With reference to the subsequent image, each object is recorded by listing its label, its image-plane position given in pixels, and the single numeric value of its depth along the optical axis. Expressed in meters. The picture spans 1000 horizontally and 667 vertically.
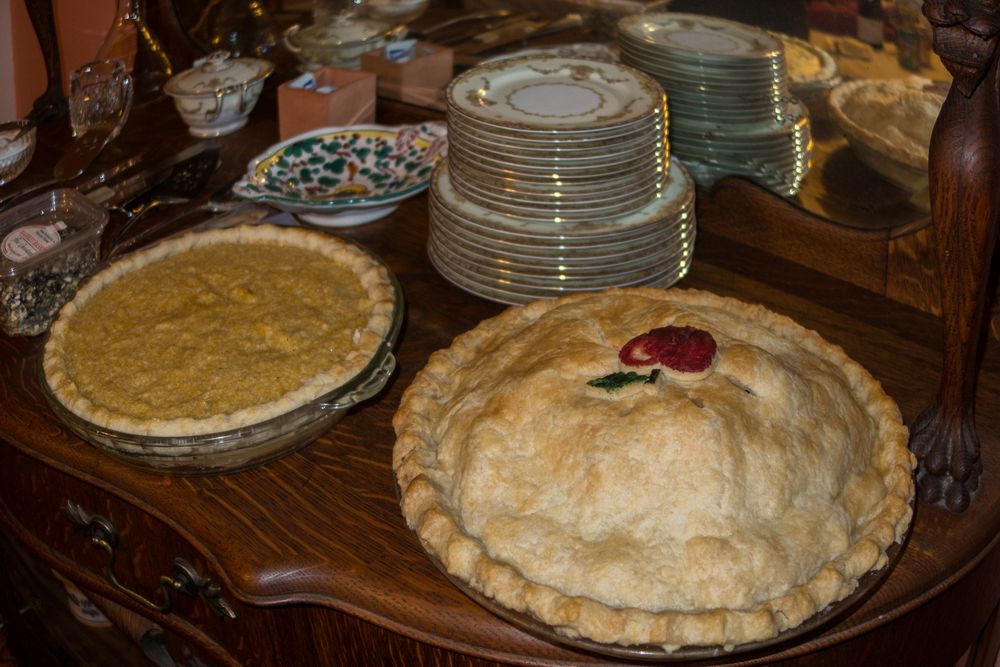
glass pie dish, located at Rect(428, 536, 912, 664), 1.06
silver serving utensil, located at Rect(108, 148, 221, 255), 1.98
